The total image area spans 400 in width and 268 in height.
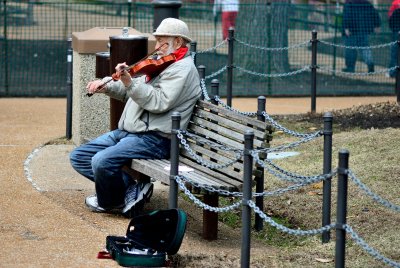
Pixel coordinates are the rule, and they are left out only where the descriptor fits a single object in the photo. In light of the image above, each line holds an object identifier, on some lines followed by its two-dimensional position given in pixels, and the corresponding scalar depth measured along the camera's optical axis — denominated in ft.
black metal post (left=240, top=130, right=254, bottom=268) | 46.44
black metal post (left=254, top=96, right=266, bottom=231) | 56.39
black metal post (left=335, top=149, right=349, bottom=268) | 42.39
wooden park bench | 52.54
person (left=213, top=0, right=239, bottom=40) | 122.01
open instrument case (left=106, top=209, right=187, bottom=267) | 47.55
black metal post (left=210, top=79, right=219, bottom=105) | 61.21
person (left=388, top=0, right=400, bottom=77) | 112.78
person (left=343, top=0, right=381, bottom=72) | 112.06
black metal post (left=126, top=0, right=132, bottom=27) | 107.96
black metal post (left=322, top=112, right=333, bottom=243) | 49.80
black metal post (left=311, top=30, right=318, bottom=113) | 91.56
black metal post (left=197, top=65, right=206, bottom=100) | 68.68
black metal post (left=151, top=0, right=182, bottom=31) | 87.25
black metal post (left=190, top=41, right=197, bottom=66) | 85.77
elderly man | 55.01
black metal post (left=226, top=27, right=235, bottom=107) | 90.84
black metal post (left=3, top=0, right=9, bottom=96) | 104.88
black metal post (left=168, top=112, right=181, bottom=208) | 51.75
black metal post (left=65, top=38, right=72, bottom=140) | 79.43
